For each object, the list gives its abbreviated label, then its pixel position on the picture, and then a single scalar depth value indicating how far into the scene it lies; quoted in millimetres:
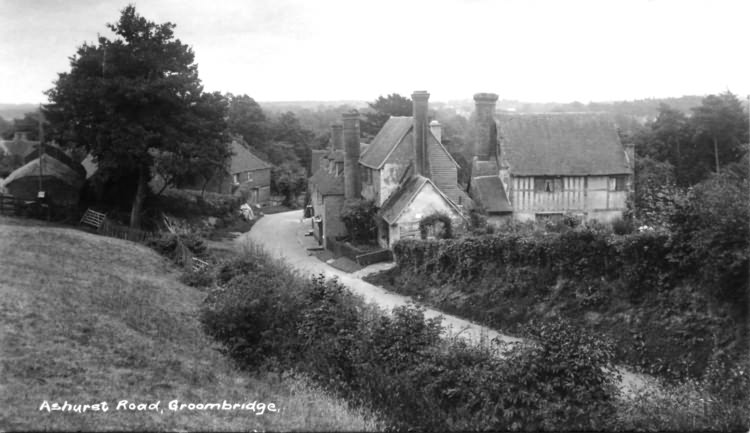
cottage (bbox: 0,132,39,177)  60312
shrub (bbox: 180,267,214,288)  27661
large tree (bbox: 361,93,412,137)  69500
